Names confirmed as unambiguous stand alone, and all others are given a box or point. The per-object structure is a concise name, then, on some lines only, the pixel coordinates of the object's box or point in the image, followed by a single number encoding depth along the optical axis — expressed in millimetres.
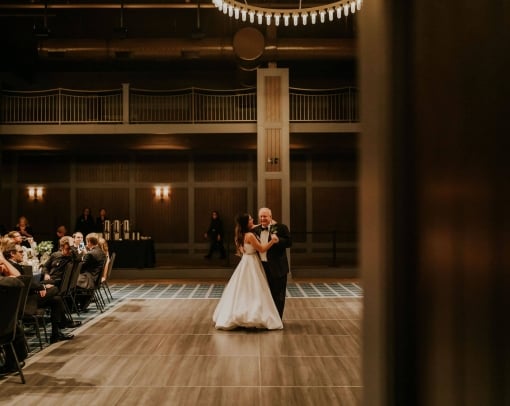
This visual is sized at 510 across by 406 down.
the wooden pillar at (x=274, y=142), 11367
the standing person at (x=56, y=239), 10539
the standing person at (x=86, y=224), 12578
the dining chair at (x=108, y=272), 7930
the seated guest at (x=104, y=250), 7453
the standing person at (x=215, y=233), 13336
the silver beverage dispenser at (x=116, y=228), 12338
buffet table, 11742
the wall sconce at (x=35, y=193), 14534
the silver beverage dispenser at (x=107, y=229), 12328
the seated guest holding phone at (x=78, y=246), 6791
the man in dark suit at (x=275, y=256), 6227
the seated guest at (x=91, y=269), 6777
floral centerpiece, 7321
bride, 6047
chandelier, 7055
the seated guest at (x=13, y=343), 3910
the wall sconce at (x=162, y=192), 14586
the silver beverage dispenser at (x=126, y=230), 12166
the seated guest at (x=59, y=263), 5840
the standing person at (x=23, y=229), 10797
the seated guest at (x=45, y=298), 5054
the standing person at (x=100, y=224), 12764
